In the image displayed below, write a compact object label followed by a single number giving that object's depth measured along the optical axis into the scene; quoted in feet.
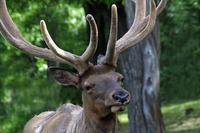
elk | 48.93
